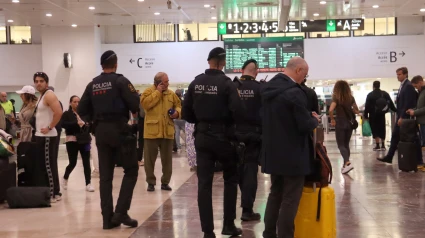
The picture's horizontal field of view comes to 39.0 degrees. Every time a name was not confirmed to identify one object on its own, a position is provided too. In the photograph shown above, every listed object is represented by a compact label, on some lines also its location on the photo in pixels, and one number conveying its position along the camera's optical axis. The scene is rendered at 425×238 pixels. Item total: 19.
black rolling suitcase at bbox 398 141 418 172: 9.99
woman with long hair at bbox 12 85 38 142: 8.04
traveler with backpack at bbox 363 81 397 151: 15.19
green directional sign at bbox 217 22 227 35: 19.67
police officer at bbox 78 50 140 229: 5.86
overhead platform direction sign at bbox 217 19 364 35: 19.44
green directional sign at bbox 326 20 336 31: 19.56
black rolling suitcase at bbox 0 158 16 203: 7.46
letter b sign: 21.08
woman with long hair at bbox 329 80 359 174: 10.27
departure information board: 21.06
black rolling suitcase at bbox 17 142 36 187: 7.74
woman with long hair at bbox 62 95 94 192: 8.68
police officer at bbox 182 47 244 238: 5.18
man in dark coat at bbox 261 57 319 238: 4.56
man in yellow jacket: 8.25
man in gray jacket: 9.91
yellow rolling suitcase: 4.96
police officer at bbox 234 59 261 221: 6.07
